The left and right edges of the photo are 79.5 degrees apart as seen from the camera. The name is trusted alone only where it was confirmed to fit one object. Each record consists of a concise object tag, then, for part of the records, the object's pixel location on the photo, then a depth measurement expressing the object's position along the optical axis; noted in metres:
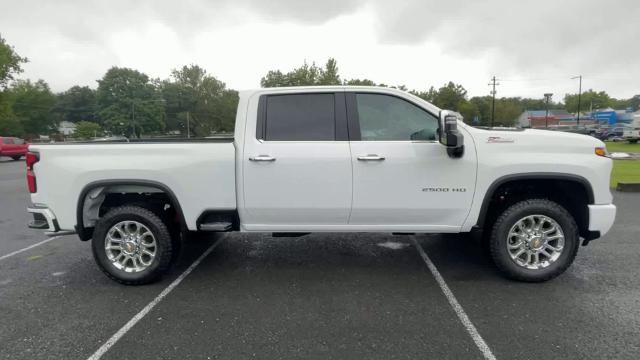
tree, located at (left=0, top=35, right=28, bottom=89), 40.50
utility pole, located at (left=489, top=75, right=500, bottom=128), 57.90
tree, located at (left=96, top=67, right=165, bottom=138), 71.69
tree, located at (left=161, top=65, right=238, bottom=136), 89.06
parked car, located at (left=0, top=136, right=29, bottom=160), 23.16
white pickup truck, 3.88
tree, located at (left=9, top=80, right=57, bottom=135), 69.69
